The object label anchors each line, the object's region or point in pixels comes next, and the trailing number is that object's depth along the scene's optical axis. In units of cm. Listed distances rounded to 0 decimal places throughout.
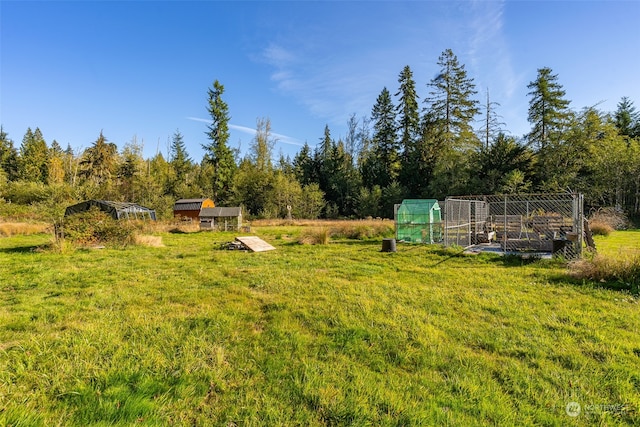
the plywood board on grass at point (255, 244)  1169
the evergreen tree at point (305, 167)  4338
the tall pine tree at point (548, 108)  2745
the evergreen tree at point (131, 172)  3469
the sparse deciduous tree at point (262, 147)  4019
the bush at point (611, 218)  1659
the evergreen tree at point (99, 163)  3862
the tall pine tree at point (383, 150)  3650
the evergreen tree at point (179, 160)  4381
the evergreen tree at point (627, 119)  3166
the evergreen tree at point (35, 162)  3978
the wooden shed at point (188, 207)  2798
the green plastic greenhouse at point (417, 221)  1359
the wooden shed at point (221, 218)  2239
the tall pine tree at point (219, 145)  3712
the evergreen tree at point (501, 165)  2648
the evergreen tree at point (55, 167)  3778
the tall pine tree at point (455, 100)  3244
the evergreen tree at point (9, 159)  4167
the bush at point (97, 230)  1202
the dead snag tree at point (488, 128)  3152
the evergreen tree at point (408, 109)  3581
